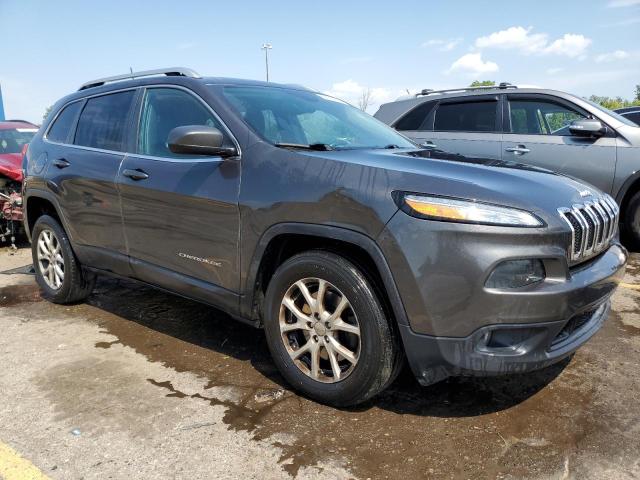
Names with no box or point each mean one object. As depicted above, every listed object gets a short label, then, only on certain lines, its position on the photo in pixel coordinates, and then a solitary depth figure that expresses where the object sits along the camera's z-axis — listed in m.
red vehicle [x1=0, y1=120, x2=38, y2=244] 6.81
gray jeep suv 2.21
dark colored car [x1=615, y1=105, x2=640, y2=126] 7.93
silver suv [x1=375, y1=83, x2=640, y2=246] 5.60
